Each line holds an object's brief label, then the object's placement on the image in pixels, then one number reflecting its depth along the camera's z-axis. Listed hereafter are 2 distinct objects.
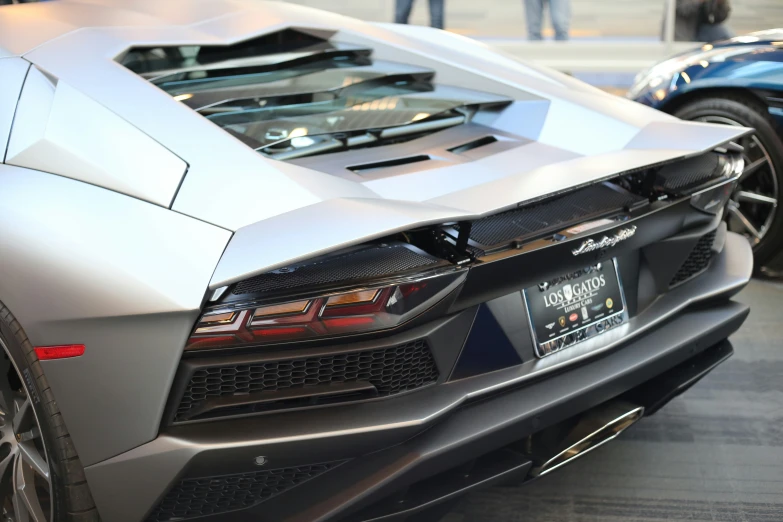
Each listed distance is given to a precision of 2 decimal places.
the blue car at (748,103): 3.35
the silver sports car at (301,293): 1.47
